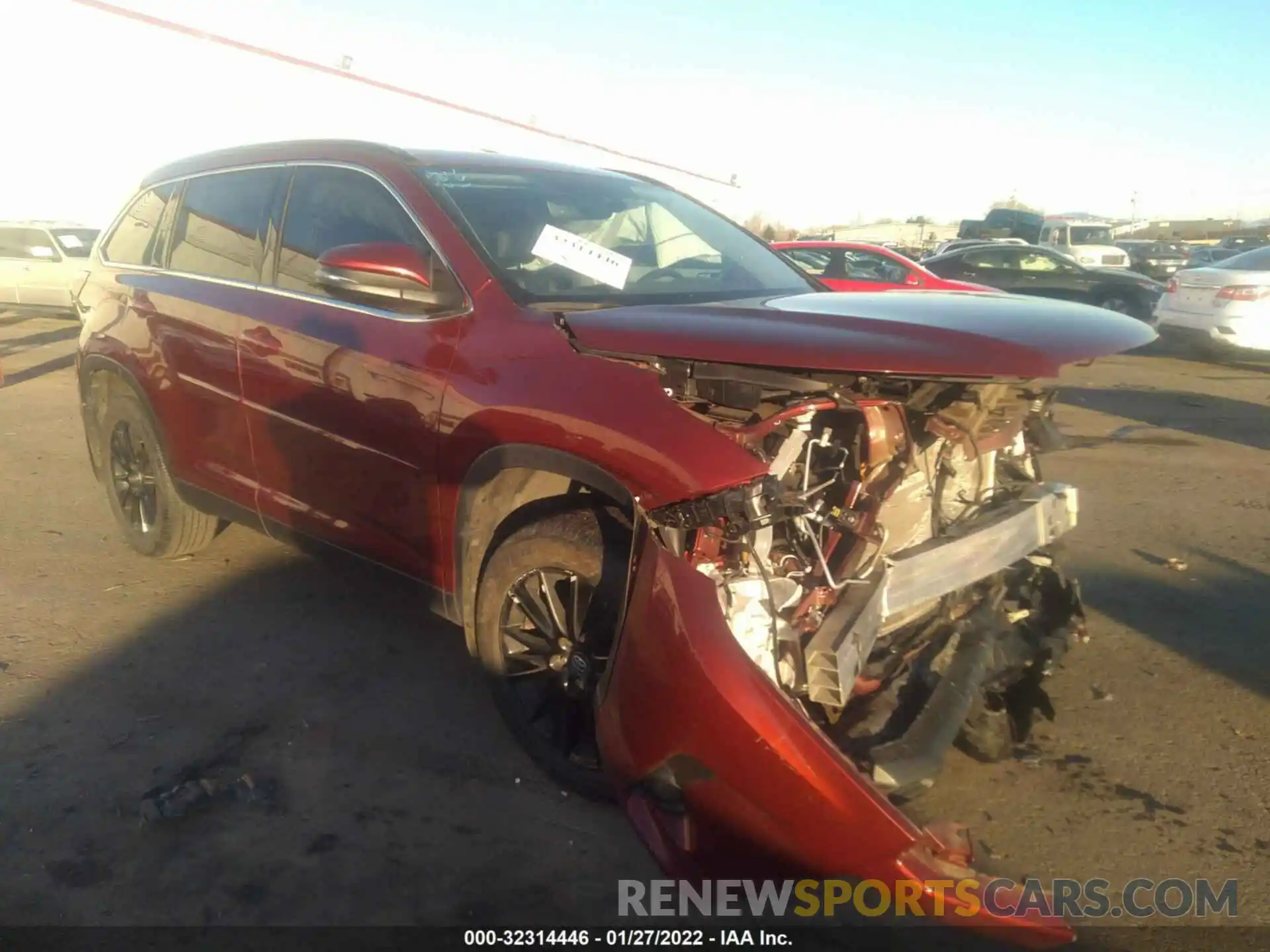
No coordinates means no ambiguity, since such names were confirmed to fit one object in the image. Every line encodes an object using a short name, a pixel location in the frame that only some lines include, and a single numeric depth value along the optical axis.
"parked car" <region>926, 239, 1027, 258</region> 22.44
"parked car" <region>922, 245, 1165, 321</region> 16.84
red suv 2.30
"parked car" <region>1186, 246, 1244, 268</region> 21.47
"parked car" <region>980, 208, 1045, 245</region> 27.81
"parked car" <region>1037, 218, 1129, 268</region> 23.19
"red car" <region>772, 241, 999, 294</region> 11.63
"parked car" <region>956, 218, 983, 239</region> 29.62
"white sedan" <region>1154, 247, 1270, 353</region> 11.48
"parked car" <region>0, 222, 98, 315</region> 13.97
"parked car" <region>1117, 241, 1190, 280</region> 23.61
